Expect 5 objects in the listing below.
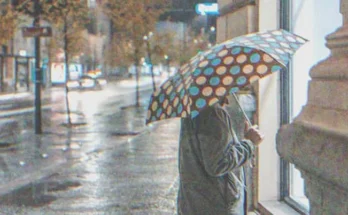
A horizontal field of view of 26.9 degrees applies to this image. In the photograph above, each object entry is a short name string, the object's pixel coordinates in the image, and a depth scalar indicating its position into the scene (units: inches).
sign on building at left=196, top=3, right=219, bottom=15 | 899.2
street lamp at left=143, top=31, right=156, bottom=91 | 1430.6
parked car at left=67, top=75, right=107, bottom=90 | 2466.8
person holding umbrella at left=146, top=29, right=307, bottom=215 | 161.8
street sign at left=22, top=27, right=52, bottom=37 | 719.7
